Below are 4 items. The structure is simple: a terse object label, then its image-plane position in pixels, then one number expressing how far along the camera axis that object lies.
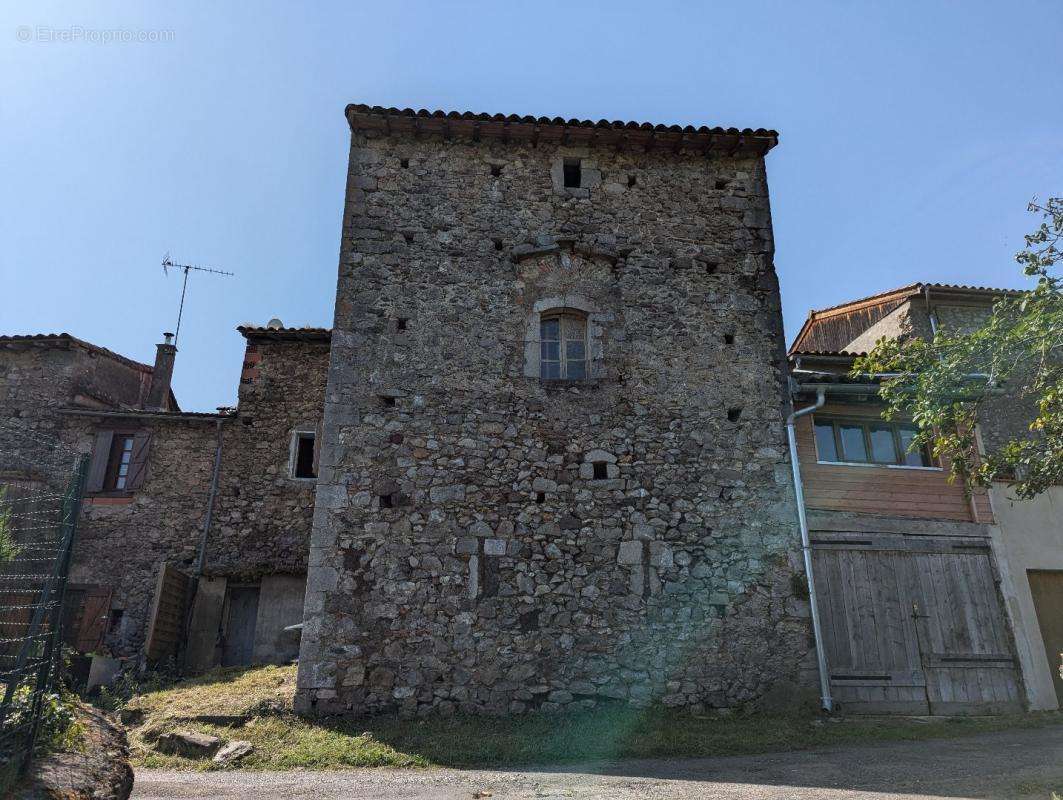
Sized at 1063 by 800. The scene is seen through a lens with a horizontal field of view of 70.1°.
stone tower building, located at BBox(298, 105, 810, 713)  8.98
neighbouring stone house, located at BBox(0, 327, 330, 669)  13.12
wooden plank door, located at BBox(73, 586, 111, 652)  12.91
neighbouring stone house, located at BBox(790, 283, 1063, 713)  9.93
